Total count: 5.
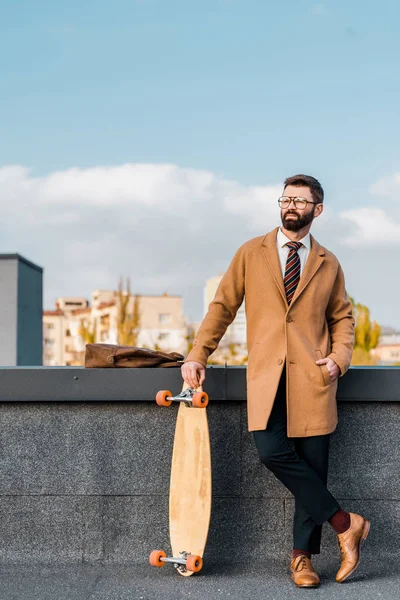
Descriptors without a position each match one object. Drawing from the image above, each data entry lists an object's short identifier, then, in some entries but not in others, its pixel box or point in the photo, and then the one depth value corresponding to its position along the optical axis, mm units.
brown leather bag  4762
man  4281
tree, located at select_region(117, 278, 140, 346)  65750
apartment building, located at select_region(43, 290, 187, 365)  90688
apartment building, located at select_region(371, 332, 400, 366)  94188
